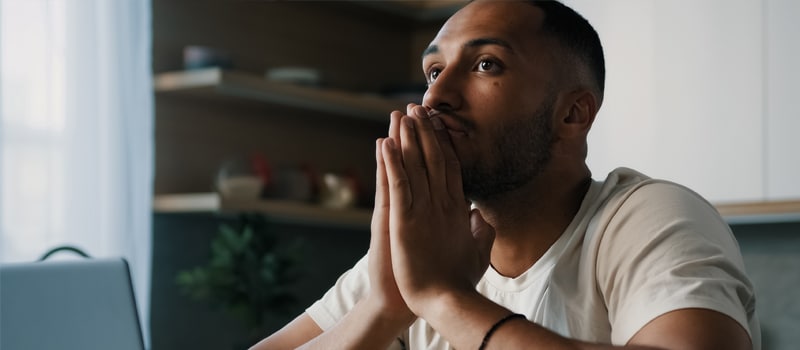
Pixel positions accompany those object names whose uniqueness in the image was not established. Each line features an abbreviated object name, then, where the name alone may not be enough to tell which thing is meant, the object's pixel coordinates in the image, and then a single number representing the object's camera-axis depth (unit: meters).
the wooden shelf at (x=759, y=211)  2.44
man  1.09
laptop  1.24
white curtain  2.67
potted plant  2.96
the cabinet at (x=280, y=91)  3.20
